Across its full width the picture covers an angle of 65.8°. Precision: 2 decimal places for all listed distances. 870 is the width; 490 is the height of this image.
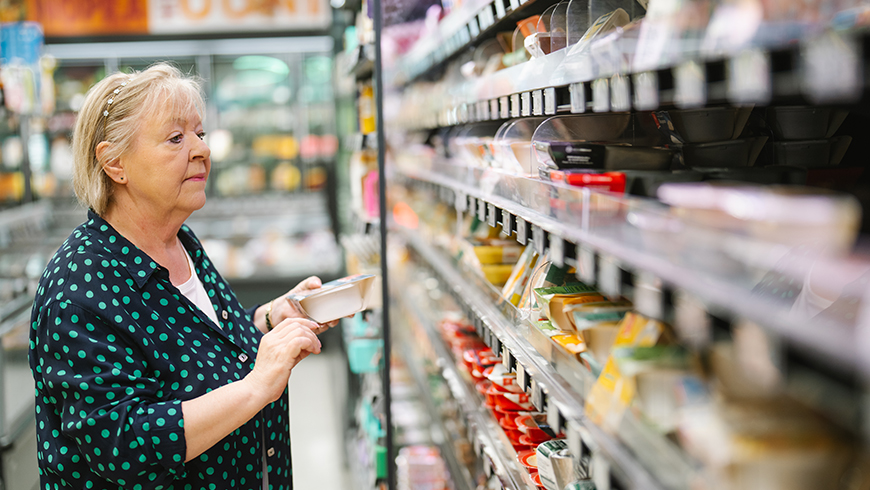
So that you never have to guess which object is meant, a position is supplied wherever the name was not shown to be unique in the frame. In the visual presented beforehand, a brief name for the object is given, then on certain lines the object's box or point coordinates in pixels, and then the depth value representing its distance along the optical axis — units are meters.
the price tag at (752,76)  0.61
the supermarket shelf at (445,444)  2.26
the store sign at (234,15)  5.66
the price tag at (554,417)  1.08
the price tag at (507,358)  1.43
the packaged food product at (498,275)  1.96
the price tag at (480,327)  1.72
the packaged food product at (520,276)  1.67
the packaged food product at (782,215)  0.61
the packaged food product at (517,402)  1.74
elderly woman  1.30
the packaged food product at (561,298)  1.25
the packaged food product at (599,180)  1.08
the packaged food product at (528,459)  1.51
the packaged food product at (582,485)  1.12
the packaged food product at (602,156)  1.25
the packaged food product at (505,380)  1.76
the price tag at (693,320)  0.72
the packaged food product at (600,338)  1.06
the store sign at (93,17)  5.59
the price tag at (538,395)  1.19
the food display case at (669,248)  0.61
